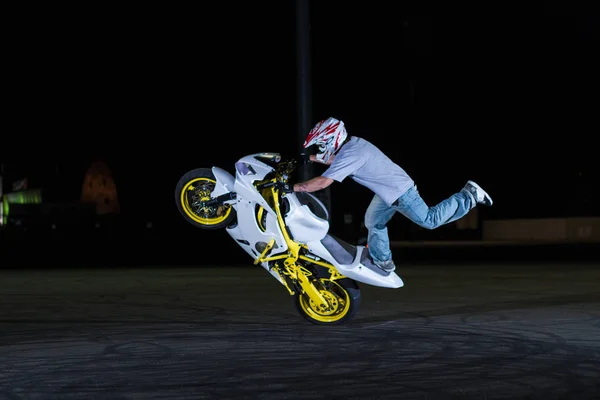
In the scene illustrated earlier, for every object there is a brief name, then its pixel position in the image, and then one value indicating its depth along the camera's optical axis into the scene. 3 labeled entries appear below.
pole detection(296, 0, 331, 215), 16.02
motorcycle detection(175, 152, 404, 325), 10.80
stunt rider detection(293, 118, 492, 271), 10.73
